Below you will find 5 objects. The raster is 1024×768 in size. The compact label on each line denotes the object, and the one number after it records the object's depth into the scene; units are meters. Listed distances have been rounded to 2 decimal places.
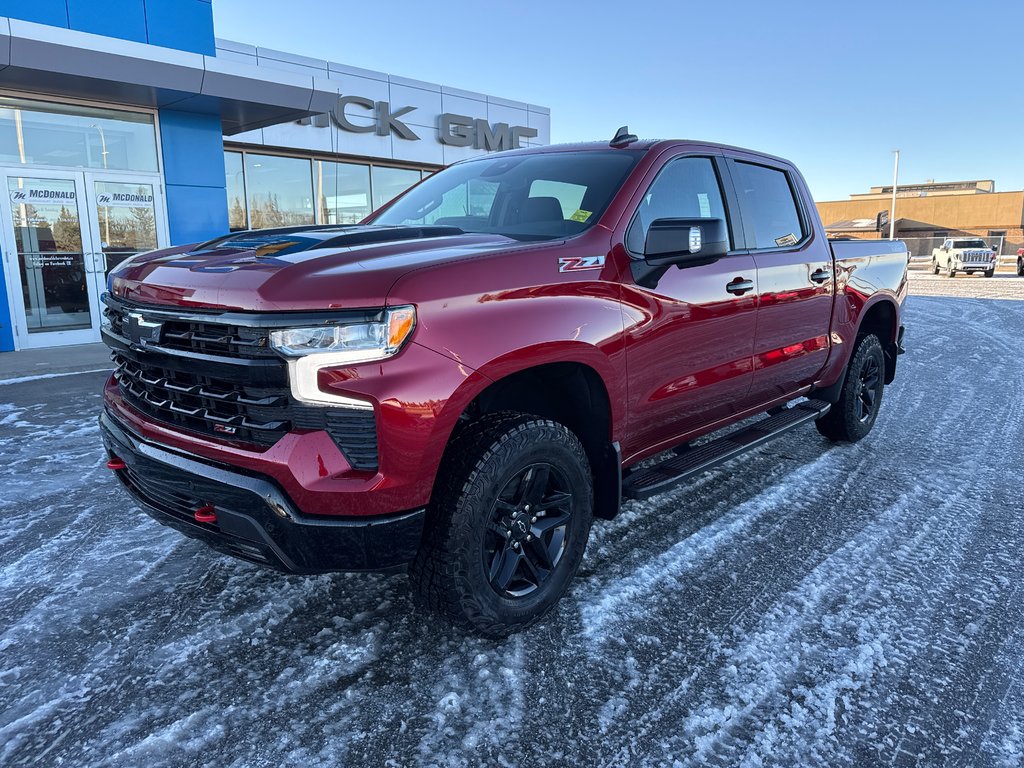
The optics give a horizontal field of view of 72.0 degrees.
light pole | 49.17
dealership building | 9.06
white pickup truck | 30.83
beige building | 56.97
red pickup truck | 2.16
